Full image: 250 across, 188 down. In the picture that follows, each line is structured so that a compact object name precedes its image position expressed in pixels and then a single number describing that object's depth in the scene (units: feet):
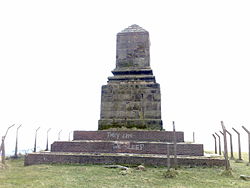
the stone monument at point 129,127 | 34.01
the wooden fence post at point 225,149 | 27.45
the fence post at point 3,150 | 34.10
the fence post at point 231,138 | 47.69
